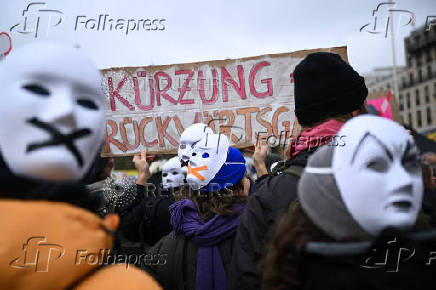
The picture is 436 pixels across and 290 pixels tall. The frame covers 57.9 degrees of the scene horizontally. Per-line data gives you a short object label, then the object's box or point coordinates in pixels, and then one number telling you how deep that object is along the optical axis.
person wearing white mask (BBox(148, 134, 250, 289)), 2.79
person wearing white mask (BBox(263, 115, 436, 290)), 1.43
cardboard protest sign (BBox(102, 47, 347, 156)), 4.54
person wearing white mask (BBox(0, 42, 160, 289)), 1.36
